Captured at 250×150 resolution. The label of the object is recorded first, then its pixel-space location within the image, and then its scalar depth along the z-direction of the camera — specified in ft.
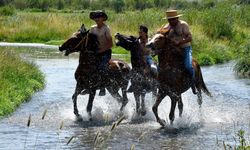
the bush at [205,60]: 98.27
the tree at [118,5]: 241.90
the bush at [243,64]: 84.83
